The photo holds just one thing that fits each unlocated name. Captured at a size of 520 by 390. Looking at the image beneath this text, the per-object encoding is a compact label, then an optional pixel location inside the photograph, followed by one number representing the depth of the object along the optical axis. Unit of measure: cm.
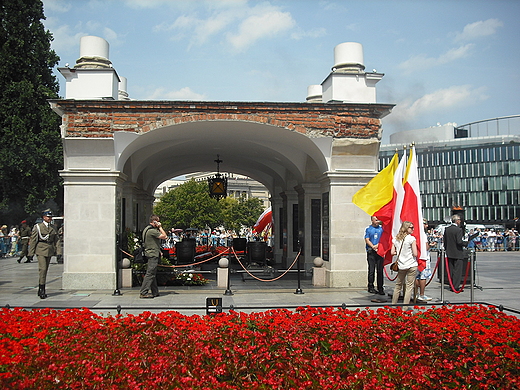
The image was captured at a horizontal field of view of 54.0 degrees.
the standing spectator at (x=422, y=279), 1003
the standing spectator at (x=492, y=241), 3341
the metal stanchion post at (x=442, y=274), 982
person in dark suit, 1177
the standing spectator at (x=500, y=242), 3402
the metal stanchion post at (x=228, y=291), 1142
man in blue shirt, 1148
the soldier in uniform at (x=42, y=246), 1075
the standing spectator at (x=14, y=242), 2597
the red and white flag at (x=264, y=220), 2478
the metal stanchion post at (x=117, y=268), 1121
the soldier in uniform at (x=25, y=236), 2159
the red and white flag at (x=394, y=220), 1018
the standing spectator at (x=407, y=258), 919
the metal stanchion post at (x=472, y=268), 935
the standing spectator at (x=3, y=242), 2466
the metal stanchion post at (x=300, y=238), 1703
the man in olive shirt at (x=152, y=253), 1085
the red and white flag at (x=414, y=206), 972
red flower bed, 464
